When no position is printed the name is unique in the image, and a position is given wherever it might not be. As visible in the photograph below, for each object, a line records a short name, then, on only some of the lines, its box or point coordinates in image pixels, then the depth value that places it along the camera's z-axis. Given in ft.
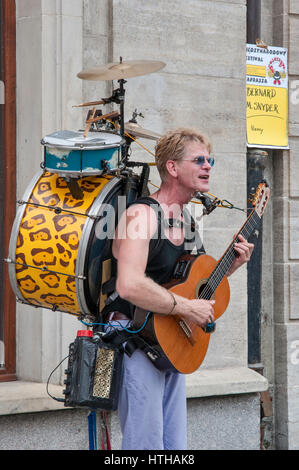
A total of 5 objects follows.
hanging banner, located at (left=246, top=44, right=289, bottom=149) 40.50
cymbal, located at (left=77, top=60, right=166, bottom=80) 25.81
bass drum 23.36
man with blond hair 23.18
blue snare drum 23.39
